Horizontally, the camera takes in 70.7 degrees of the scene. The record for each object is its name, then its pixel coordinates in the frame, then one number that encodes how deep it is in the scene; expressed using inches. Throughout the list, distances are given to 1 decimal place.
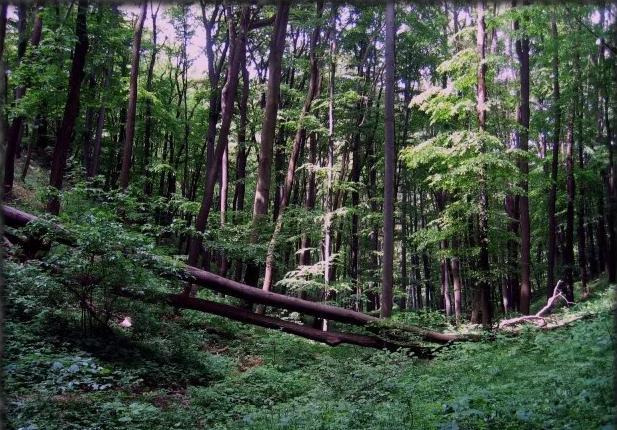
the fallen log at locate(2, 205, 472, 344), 417.7
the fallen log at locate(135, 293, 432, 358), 428.1
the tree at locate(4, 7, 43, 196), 589.1
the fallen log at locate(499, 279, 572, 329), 443.2
